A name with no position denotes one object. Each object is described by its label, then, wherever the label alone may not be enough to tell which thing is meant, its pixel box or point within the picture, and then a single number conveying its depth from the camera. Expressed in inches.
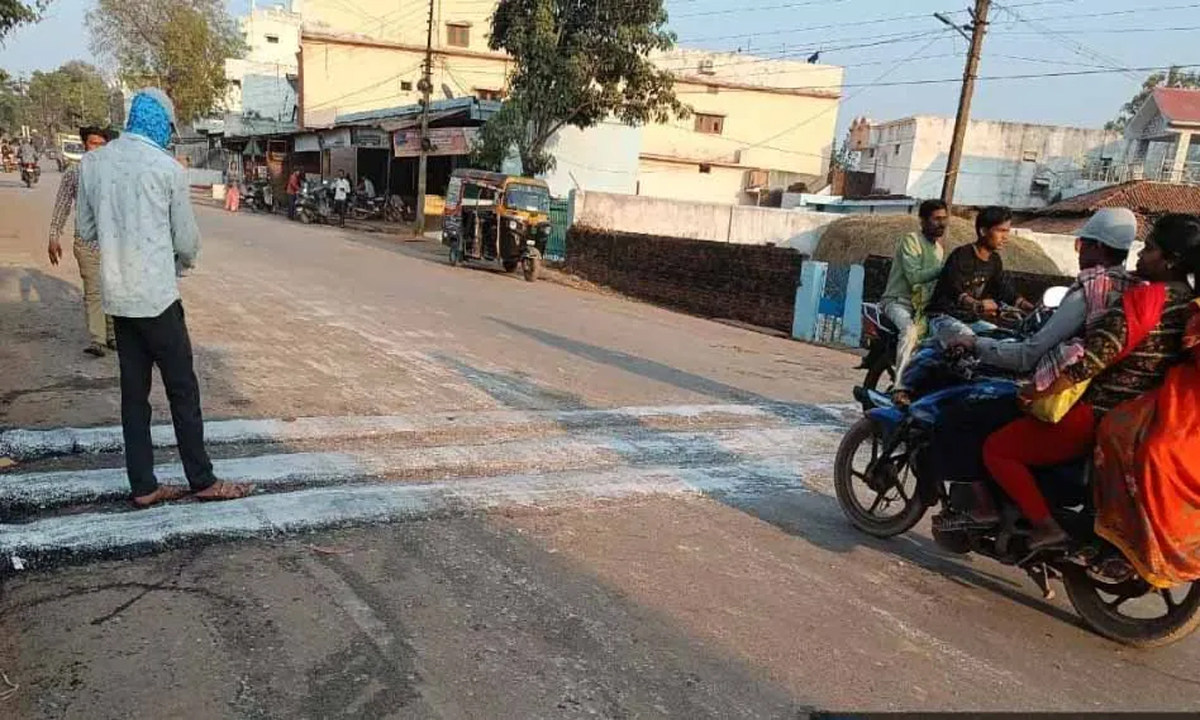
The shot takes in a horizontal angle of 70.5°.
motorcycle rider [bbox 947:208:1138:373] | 139.9
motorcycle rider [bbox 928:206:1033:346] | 234.8
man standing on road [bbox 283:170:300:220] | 1263.5
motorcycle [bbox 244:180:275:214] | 1486.2
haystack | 608.1
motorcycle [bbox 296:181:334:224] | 1229.7
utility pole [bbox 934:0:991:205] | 652.1
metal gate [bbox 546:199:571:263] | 866.1
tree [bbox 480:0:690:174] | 801.6
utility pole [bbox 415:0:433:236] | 1079.0
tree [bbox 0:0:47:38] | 484.4
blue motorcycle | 139.6
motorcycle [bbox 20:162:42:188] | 1478.8
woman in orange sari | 125.2
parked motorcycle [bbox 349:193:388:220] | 1318.9
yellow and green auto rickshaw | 732.0
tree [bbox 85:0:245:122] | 2156.7
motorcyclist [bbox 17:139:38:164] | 1491.1
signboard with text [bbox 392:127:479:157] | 1058.7
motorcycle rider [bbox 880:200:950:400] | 262.7
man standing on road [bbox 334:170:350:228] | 1261.1
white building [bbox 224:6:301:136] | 1964.3
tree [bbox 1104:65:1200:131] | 2235.5
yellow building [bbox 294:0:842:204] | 1675.7
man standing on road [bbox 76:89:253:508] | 157.5
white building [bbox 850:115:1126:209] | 1611.7
